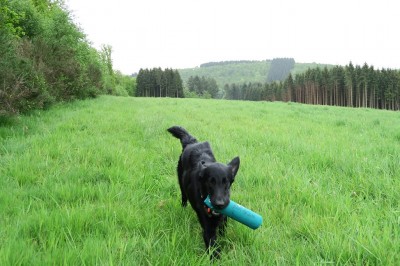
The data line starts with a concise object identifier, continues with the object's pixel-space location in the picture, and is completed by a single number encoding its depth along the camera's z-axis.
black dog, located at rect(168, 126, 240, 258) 2.67
